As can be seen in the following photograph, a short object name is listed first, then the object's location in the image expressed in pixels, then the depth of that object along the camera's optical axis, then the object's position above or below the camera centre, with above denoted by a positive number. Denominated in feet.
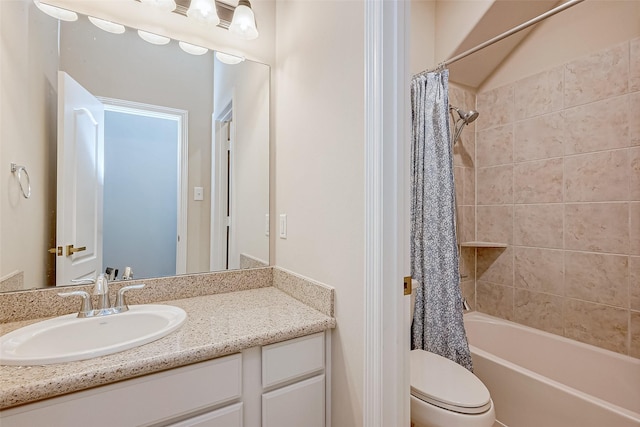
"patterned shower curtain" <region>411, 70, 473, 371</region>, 5.29 -0.24
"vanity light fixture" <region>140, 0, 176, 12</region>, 4.15 +3.00
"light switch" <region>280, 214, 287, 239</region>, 4.78 -0.16
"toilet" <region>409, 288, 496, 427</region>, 3.63 -2.32
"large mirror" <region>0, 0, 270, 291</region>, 3.48 +0.85
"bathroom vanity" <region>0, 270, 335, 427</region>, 2.27 -1.46
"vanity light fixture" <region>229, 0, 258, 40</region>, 4.54 +3.03
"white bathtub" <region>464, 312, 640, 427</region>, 4.28 -2.83
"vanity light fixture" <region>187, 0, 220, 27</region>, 4.32 +3.02
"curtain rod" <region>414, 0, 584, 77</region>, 4.75 +3.29
